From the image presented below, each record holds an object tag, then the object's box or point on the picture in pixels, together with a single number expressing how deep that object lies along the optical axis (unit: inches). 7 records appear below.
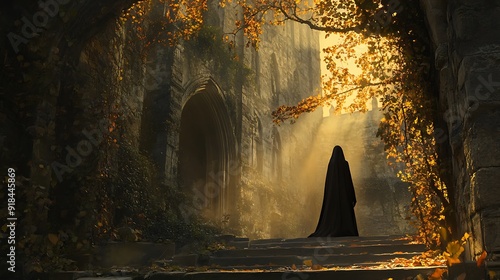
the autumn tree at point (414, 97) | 219.6
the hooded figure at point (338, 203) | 378.0
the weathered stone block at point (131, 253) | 270.5
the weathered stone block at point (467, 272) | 137.9
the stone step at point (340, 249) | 297.6
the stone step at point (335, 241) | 327.6
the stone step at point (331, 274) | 171.9
